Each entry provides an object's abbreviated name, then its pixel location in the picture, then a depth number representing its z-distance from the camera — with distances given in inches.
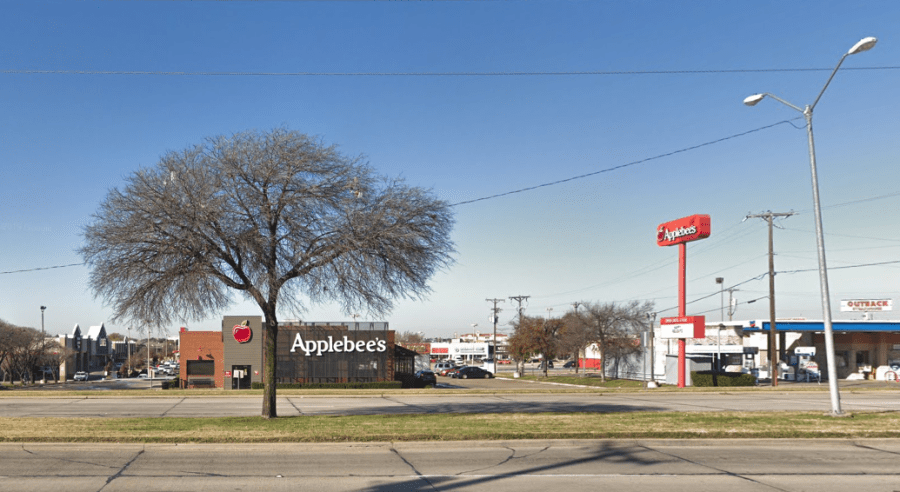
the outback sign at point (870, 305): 2464.3
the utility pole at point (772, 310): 1808.6
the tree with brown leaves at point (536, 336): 3090.6
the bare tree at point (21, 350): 2839.6
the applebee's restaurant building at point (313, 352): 2021.4
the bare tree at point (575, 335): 2456.9
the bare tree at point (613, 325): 2420.0
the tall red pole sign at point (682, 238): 1910.7
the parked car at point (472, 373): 2876.5
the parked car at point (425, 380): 2193.8
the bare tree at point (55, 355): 3324.3
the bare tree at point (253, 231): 716.0
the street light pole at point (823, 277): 809.5
